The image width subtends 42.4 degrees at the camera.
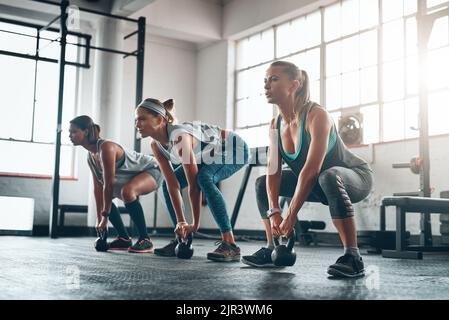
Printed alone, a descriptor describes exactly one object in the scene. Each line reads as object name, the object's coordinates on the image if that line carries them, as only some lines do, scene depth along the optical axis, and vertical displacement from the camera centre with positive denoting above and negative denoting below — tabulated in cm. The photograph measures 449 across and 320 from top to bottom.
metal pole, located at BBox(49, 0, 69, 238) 610 +63
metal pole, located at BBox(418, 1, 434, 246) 425 +69
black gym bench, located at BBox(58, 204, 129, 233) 727 -21
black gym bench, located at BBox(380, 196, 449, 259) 381 -7
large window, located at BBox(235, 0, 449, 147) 555 +150
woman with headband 289 +20
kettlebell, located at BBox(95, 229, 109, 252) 366 -32
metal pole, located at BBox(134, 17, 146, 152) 651 +157
